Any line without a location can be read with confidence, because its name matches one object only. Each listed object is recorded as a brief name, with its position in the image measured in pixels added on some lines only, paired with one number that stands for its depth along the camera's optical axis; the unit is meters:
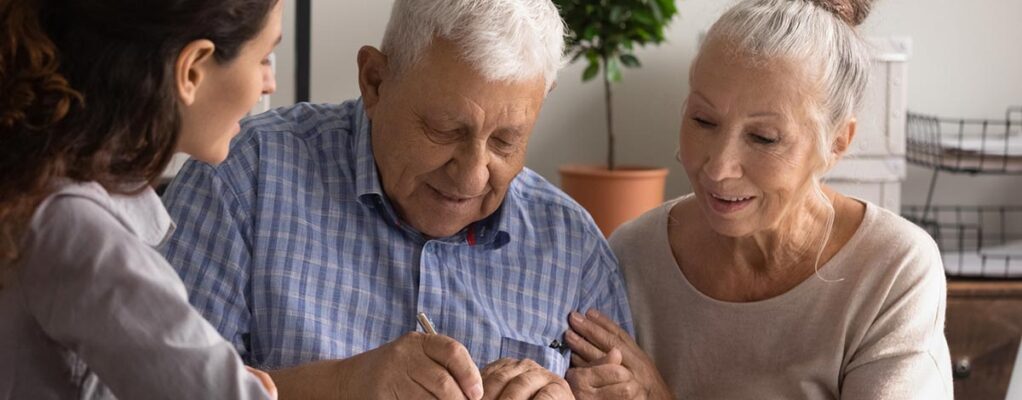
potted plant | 3.51
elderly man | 1.58
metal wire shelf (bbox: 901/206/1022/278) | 3.81
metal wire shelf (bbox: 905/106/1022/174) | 3.38
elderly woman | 1.71
